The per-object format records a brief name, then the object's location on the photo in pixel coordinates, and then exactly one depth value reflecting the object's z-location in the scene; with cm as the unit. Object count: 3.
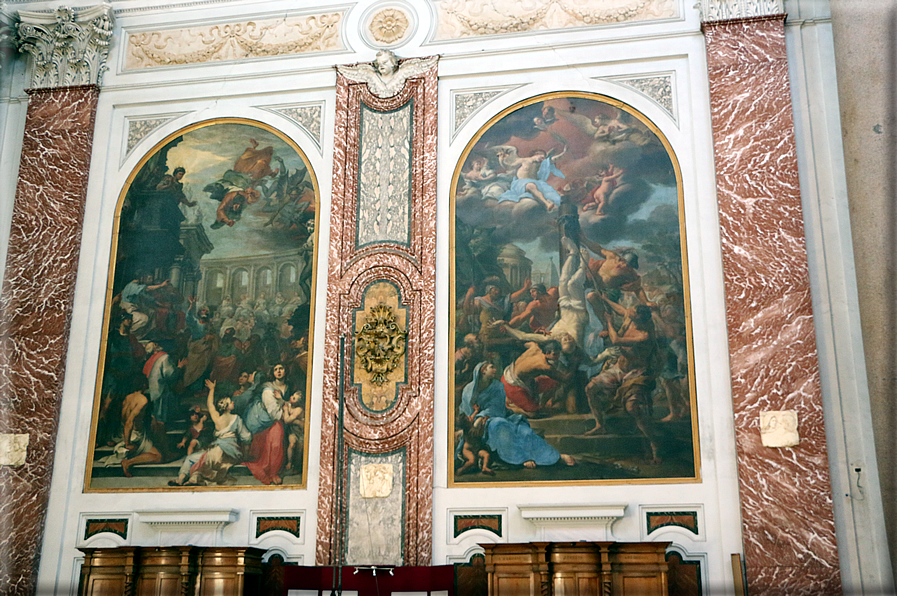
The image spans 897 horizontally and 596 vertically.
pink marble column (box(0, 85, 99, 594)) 1115
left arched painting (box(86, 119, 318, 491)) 1113
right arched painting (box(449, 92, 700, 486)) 1043
